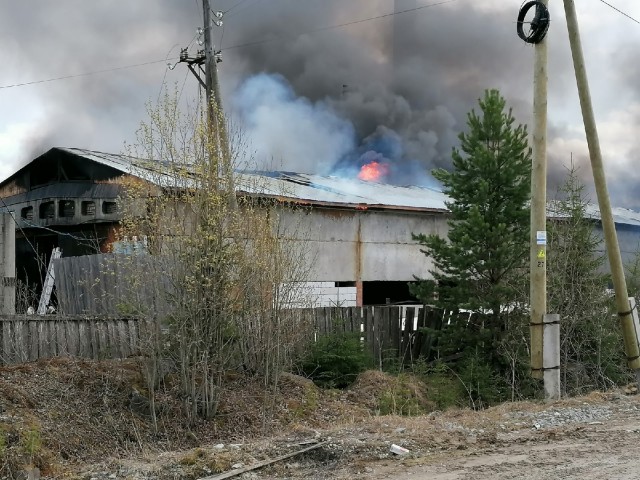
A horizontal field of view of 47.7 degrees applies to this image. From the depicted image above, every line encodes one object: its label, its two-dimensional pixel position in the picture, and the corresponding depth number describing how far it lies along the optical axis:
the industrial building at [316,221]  20.06
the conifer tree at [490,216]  15.48
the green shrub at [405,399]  13.09
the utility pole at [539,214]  11.41
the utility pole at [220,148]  11.31
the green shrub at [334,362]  14.51
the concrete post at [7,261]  15.69
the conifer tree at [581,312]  15.01
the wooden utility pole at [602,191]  12.54
